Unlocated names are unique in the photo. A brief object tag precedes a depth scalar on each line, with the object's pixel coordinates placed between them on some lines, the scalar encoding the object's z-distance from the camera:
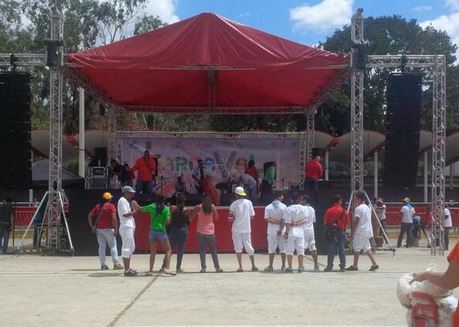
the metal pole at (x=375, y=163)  38.72
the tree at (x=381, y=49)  56.34
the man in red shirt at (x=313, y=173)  22.47
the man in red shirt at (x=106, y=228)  15.30
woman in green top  14.27
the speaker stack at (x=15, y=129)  20.02
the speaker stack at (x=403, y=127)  20.36
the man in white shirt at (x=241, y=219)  15.44
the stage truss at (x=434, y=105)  20.00
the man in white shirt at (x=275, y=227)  15.16
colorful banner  27.72
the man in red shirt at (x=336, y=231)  14.76
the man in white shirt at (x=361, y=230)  14.97
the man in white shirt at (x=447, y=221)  23.51
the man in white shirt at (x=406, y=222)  25.14
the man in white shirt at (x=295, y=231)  14.91
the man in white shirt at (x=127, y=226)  14.05
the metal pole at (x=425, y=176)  38.56
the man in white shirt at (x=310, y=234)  15.26
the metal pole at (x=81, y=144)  31.47
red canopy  19.19
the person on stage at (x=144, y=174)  23.00
